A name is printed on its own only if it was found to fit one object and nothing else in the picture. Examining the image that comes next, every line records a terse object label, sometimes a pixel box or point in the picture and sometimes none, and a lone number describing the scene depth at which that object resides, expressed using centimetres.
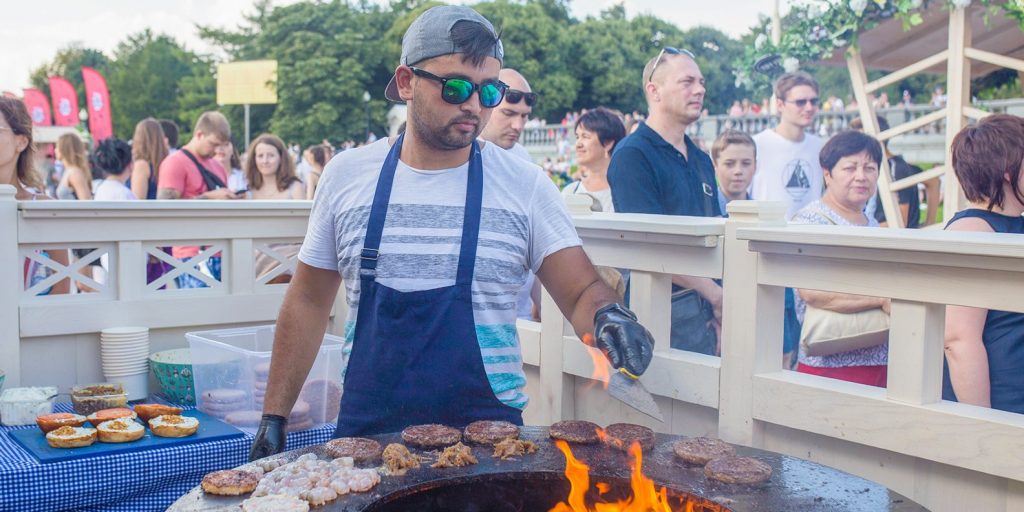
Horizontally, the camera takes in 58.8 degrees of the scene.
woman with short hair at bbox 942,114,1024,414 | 277
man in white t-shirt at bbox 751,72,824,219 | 589
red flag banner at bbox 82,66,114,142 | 2396
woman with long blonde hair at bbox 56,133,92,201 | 754
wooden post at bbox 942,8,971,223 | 645
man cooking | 253
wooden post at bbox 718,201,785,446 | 267
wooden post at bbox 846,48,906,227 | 632
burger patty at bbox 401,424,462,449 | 231
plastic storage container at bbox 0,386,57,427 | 372
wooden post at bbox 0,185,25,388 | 392
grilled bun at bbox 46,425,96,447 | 331
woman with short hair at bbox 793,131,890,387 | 350
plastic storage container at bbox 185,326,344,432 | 376
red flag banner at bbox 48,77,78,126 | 3369
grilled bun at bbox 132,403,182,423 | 373
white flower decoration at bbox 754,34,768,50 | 730
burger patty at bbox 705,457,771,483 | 205
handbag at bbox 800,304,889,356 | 336
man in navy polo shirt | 411
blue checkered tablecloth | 309
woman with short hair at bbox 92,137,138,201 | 690
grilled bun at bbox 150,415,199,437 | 353
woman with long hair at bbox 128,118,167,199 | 692
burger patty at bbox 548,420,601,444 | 235
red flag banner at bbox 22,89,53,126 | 3278
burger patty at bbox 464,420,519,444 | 235
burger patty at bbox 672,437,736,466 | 220
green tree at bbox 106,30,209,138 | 6744
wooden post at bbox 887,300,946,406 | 227
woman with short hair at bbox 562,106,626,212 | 543
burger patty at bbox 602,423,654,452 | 232
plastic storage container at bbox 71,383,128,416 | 380
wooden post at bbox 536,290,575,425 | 343
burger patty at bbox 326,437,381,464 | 222
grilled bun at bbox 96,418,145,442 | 342
